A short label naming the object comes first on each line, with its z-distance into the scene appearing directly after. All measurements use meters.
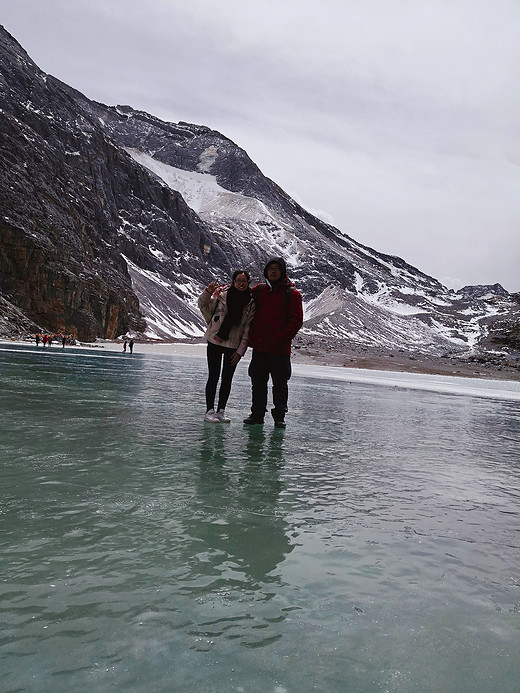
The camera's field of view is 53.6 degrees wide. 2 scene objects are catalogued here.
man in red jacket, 7.59
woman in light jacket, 7.59
